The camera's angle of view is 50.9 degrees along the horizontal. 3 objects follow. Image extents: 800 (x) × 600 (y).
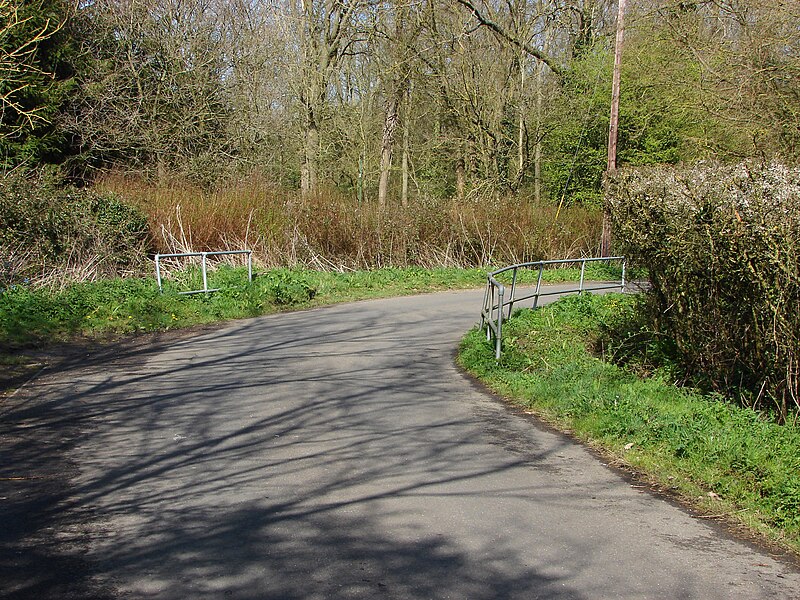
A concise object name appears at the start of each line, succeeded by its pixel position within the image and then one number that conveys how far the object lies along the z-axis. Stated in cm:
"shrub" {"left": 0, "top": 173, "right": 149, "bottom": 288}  1908
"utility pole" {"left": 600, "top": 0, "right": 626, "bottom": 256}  2667
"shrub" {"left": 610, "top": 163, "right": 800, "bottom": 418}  788
